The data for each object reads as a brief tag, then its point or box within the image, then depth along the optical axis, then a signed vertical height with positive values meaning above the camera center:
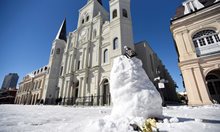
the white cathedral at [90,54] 15.41 +7.30
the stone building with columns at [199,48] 9.96 +4.37
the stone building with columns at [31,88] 29.50 +3.68
